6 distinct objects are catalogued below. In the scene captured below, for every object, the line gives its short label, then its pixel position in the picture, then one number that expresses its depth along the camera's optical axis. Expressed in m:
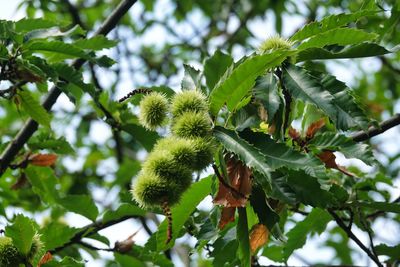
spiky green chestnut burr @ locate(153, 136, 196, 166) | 3.65
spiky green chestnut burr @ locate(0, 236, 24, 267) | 4.23
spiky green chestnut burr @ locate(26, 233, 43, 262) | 4.36
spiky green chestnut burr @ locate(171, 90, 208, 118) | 3.95
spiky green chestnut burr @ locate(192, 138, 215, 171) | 3.71
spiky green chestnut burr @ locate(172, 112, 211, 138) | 3.79
